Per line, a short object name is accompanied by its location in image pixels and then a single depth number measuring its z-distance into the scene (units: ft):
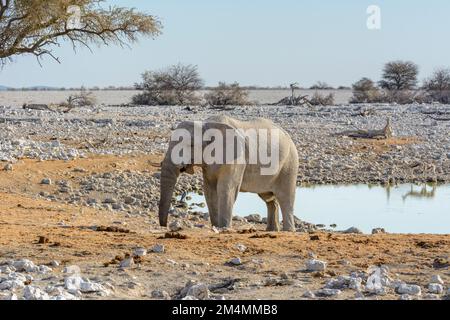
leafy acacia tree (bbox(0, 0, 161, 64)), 109.14
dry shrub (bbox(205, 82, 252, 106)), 250.96
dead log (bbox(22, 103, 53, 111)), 198.01
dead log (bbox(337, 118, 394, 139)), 148.64
